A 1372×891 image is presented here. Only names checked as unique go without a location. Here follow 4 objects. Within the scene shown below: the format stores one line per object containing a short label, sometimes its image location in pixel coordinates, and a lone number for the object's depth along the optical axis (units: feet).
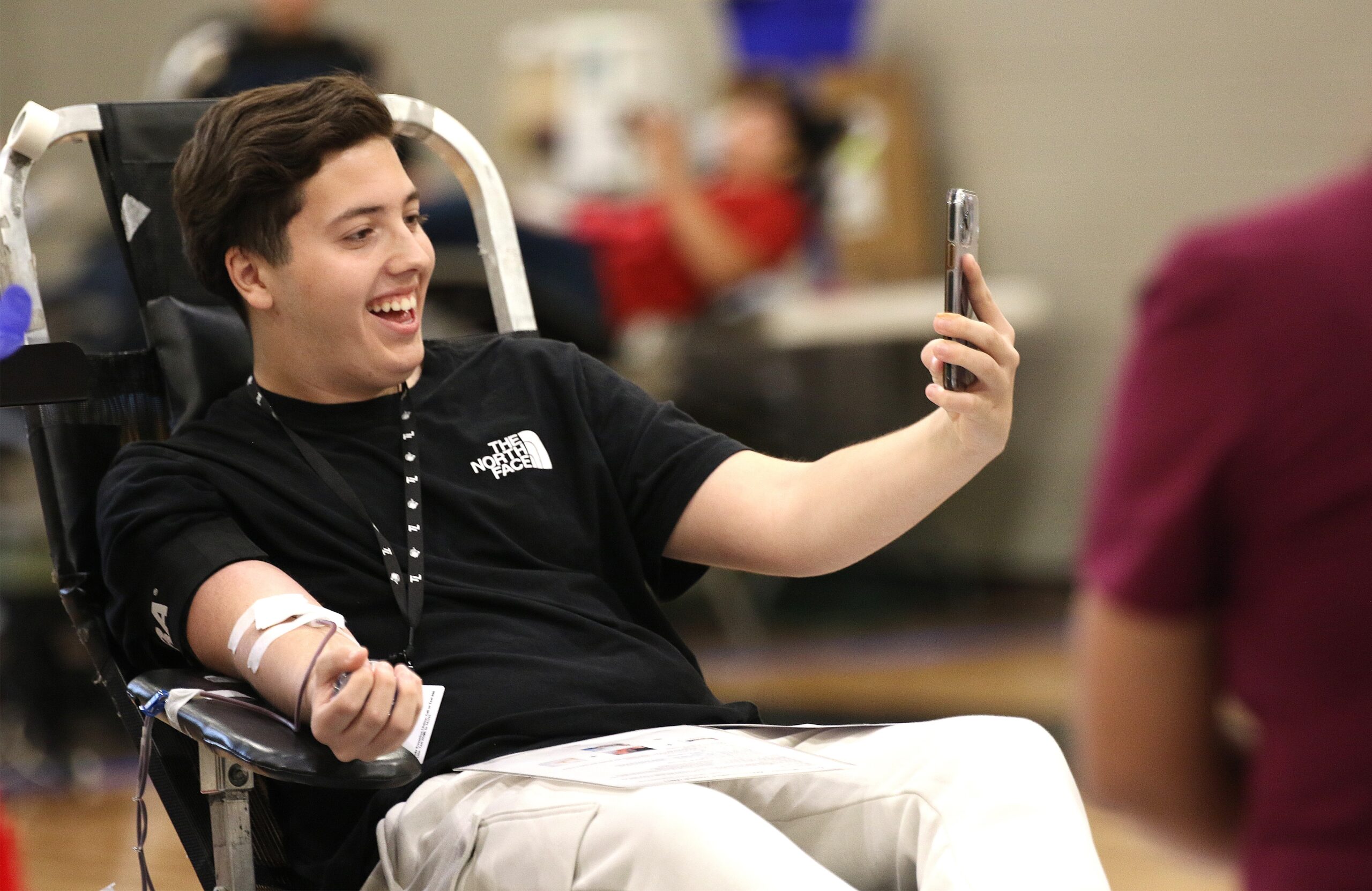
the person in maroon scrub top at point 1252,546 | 9.96
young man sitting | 13.07
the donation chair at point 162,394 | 13.18
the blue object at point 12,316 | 13.24
